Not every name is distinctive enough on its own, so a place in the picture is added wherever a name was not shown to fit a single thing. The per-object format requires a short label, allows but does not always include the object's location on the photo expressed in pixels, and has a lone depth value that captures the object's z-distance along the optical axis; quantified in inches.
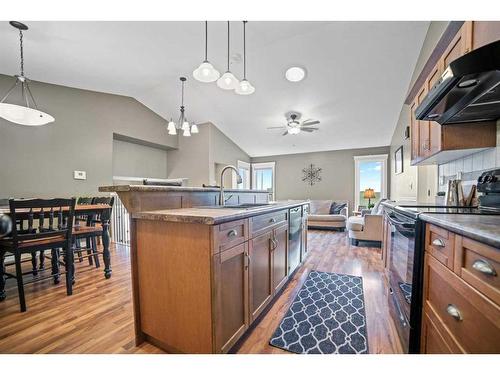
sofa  203.0
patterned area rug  53.6
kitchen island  42.9
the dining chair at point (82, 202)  135.3
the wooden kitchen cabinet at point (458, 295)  25.6
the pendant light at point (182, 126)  147.7
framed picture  162.0
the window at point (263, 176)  279.7
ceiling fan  152.3
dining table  95.5
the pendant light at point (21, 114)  88.2
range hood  35.5
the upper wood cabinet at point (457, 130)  47.1
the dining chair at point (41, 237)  71.2
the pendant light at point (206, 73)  79.2
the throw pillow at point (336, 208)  217.6
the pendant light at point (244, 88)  92.2
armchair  143.4
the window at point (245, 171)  263.4
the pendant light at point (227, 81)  85.6
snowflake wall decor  254.4
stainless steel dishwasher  86.5
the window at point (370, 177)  221.3
